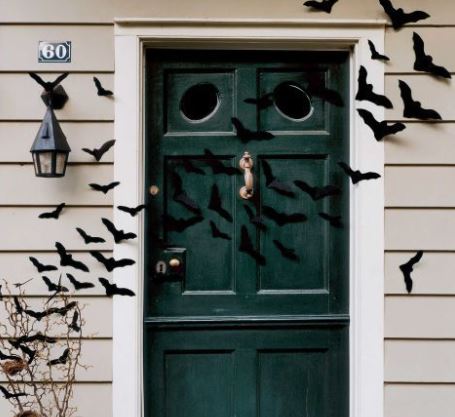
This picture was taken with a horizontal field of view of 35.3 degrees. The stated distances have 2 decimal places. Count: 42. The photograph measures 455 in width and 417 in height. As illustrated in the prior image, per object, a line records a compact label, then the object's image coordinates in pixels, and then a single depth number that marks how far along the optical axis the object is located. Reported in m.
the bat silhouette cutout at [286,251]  3.56
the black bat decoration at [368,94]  3.46
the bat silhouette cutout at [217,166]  3.56
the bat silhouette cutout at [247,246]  3.55
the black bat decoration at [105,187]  3.44
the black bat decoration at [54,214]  3.44
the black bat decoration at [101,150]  3.44
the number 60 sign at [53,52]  3.45
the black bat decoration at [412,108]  3.46
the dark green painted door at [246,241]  3.56
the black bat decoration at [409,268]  3.45
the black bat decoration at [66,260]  3.44
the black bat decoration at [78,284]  3.44
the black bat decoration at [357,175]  3.46
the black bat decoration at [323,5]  3.46
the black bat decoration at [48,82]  3.41
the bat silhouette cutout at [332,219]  3.56
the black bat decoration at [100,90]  3.43
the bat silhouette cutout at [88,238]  3.44
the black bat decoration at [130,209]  3.43
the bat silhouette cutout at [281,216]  3.57
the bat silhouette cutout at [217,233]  3.56
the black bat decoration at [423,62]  3.46
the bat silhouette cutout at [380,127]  3.46
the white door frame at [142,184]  3.44
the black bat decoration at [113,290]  3.42
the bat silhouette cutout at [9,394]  3.39
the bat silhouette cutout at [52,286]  3.43
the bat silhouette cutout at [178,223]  3.56
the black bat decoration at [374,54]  3.45
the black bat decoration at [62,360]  3.43
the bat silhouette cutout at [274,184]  3.55
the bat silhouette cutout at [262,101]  3.56
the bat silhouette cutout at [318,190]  3.55
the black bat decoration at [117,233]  3.43
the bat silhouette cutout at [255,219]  3.55
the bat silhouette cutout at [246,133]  3.55
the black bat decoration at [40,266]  3.43
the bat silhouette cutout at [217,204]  3.56
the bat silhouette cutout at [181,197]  3.54
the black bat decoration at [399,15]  3.47
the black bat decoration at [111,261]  3.43
